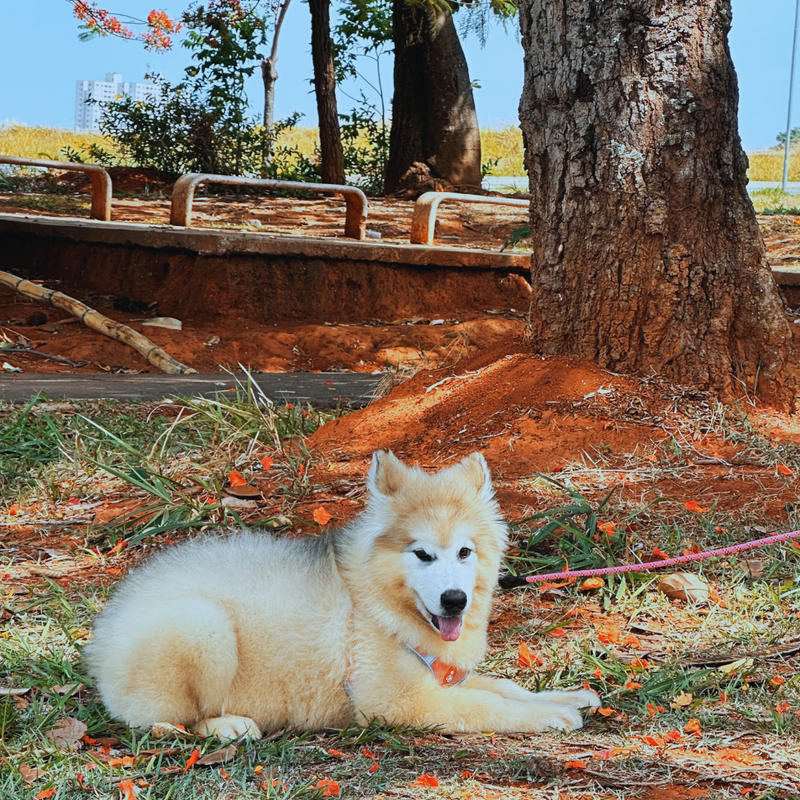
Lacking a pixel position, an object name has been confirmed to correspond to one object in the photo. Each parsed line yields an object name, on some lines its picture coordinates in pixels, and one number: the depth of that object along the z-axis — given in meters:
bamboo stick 8.52
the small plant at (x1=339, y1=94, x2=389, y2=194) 20.66
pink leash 3.89
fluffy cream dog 3.11
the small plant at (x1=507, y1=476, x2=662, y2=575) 4.38
